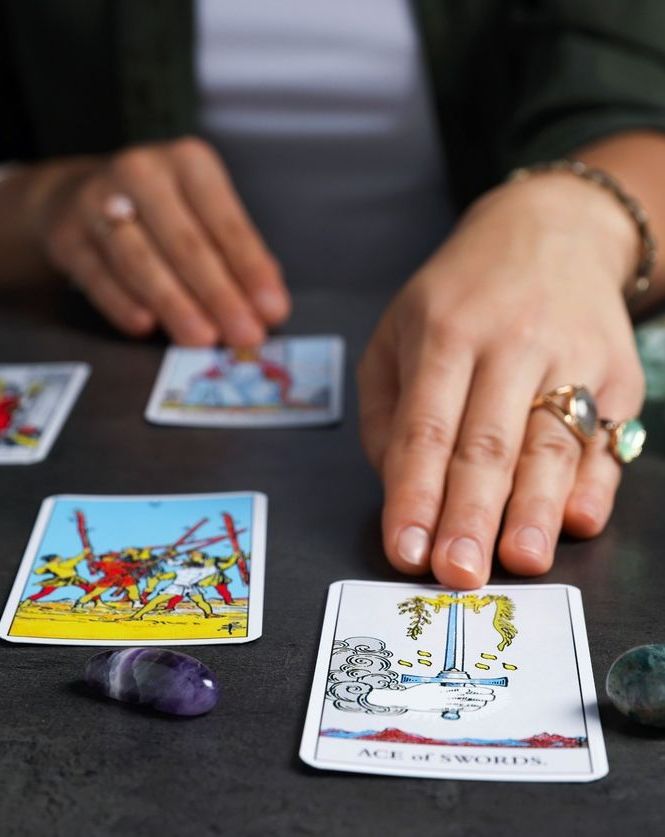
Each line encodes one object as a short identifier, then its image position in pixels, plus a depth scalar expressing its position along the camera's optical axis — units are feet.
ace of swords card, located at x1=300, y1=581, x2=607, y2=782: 1.97
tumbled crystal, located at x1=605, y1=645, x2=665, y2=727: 2.02
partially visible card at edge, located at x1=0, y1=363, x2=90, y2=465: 3.34
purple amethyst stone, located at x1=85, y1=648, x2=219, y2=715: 2.10
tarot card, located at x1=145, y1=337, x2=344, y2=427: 3.55
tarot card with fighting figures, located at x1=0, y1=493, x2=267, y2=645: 2.41
